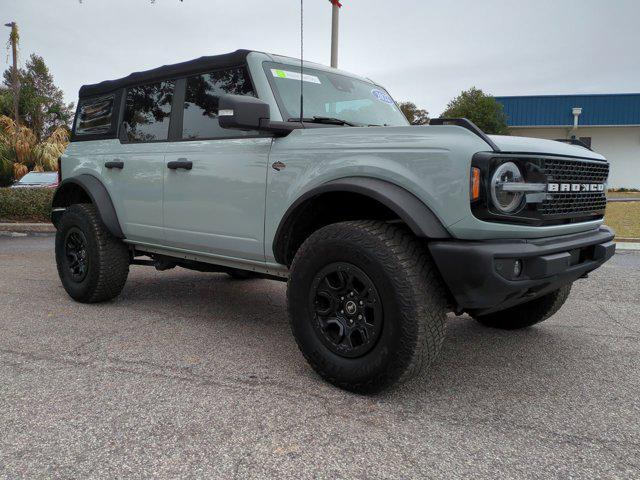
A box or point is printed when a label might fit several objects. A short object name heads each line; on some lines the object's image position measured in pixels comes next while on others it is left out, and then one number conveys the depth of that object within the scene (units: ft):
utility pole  85.76
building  100.12
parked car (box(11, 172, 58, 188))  50.37
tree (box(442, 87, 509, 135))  91.15
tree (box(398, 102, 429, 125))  115.63
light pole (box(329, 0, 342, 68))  31.42
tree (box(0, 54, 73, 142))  120.78
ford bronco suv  8.25
